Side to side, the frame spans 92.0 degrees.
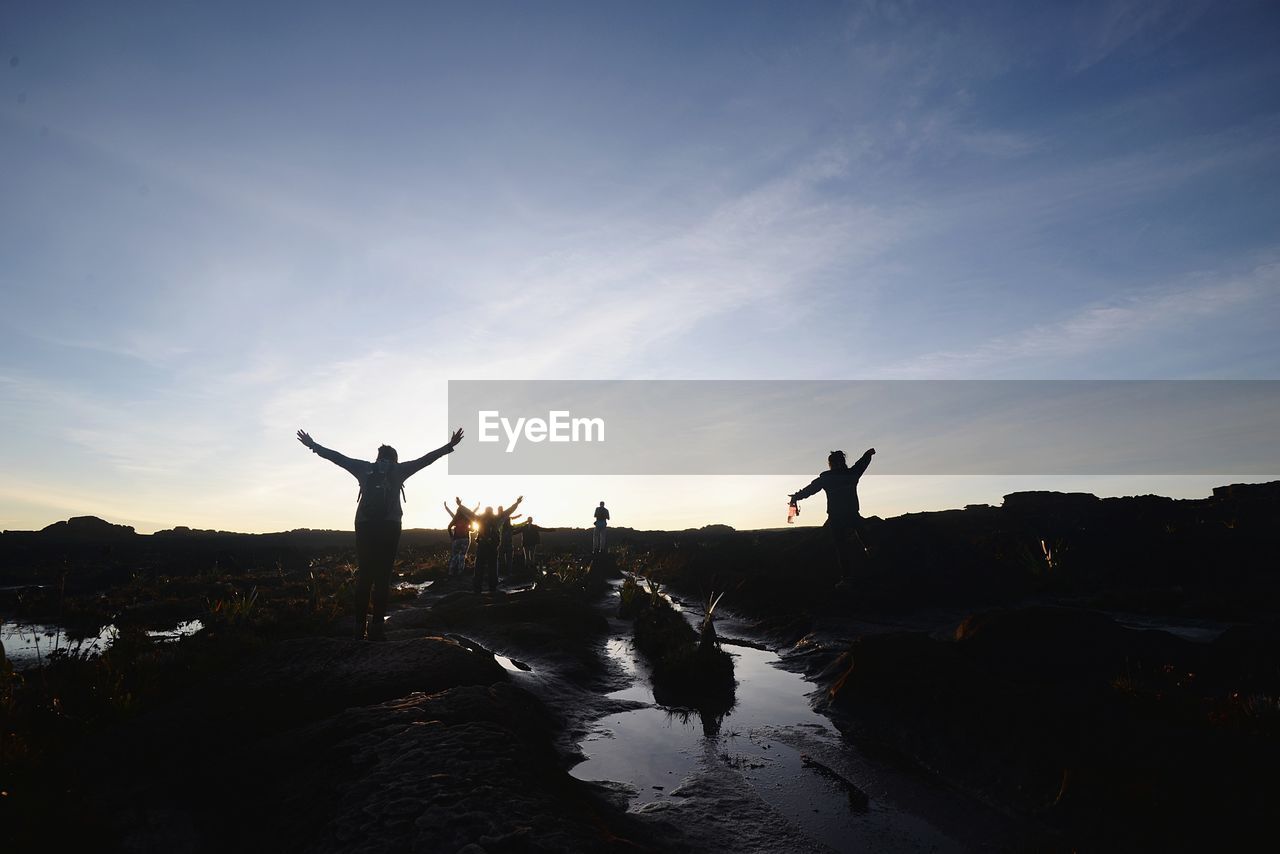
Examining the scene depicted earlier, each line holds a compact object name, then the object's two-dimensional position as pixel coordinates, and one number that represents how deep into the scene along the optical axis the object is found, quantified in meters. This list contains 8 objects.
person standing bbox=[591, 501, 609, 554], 28.30
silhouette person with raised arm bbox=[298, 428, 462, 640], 7.93
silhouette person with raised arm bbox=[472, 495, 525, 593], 17.22
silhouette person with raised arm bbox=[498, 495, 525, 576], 23.31
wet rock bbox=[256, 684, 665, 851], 3.09
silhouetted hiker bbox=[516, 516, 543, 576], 27.78
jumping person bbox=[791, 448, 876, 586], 12.97
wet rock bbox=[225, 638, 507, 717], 5.63
